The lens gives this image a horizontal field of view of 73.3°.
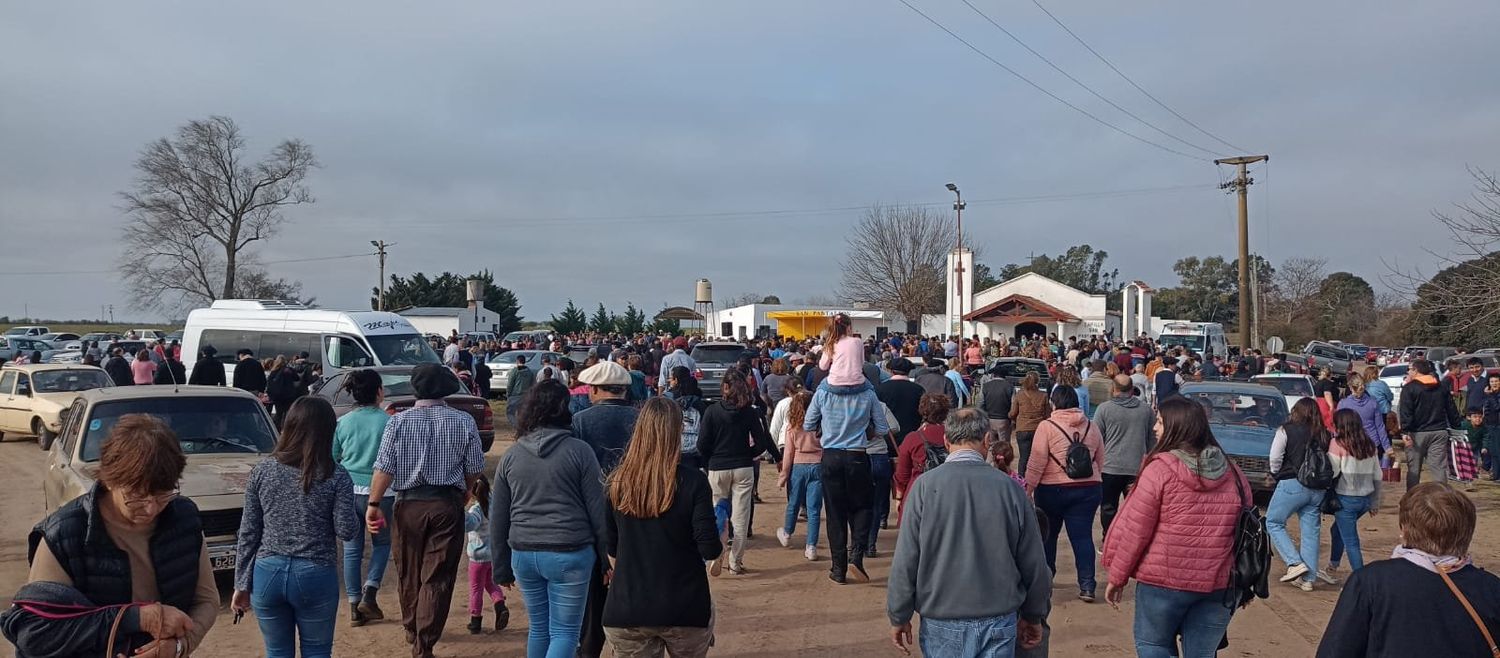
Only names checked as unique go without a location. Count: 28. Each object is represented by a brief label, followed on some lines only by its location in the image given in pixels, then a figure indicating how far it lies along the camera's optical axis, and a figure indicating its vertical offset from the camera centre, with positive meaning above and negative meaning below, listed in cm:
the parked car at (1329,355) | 3659 -48
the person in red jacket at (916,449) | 775 -80
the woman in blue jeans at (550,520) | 483 -83
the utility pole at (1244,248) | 2775 +264
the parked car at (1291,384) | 1684 -70
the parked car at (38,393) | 1678 -69
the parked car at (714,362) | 2228 -34
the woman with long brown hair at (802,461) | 878 -100
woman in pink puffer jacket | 465 -90
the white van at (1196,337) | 3688 +24
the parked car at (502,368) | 2595 -51
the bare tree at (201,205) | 4678 +690
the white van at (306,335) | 1862 +30
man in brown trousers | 559 -75
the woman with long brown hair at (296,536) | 464 -86
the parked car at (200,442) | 746 -78
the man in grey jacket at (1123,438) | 842 -79
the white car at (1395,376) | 2238 -78
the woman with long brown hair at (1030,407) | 1063 -66
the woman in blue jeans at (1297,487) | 787 -113
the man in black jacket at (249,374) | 1577 -37
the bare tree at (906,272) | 5197 +386
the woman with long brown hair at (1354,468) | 773 -97
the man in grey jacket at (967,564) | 404 -88
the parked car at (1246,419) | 1176 -96
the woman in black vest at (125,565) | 301 -68
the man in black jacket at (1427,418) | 1159 -88
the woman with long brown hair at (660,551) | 429 -87
